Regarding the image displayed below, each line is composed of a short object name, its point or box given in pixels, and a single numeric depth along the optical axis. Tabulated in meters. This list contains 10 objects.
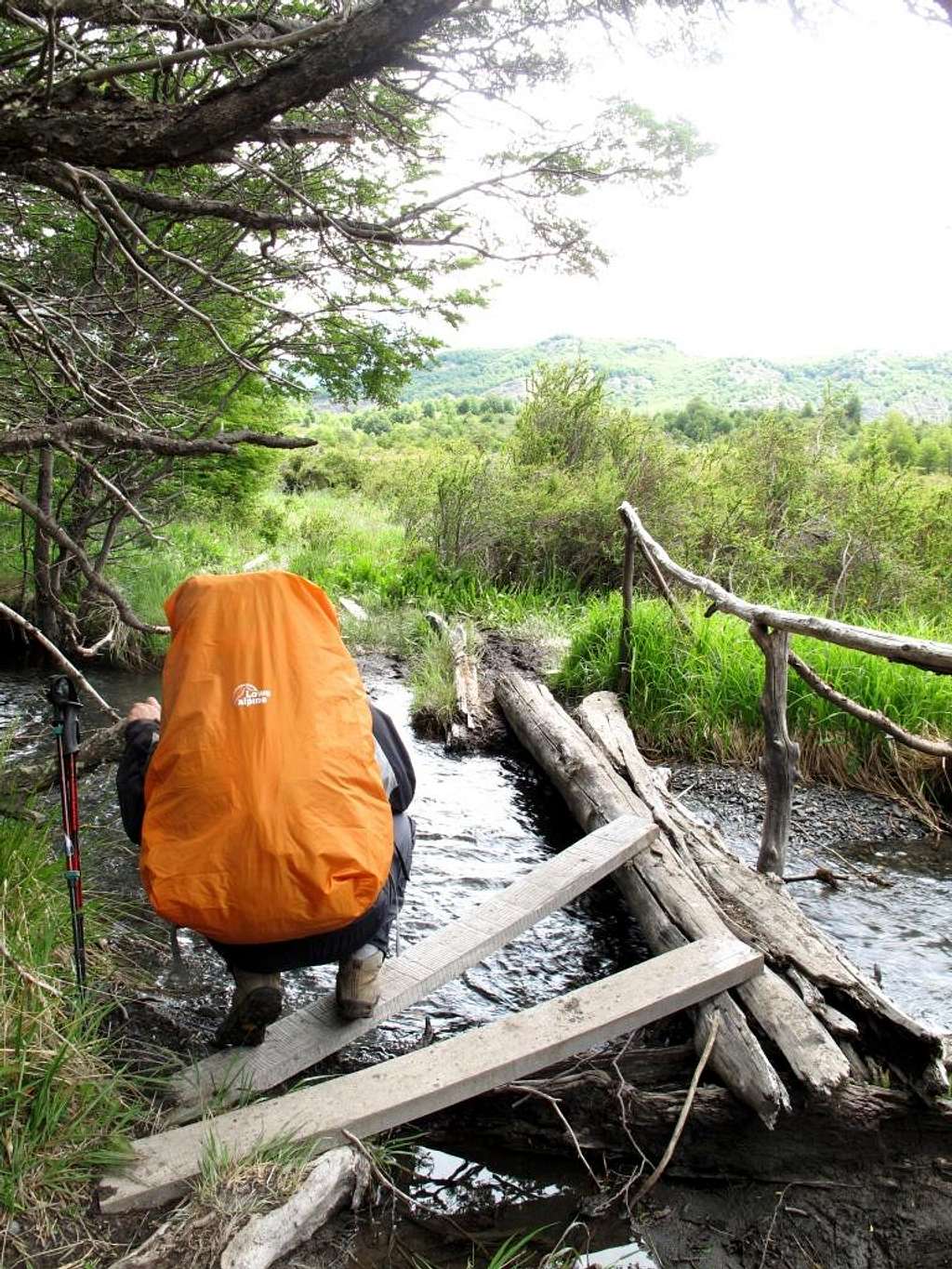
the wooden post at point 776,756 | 3.97
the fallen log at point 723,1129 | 2.64
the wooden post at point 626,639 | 6.82
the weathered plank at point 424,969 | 2.73
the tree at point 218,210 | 2.39
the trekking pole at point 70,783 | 2.65
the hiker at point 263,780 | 2.29
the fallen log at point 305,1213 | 2.05
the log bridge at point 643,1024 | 2.48
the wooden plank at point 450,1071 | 2.30
